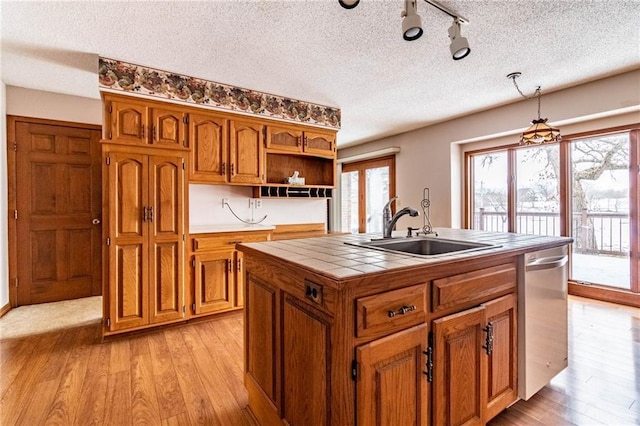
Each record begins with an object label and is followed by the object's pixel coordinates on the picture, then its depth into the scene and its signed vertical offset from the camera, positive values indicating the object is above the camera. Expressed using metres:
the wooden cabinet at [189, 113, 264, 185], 3.13 +0.69
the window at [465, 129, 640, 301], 3.43 +0.14
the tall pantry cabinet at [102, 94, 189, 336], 2.65 -0.14
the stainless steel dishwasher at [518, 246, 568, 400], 1.67 -0.63
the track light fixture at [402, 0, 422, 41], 1.62 +1.00
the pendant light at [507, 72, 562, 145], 2.69 +0.68
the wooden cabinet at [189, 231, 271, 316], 3.01 -0.60
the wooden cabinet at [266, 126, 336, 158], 3.68 +0.92
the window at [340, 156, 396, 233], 6.10 +0.43
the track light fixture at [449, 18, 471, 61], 1.86 +1.02
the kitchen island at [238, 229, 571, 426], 1.07 -0.51
